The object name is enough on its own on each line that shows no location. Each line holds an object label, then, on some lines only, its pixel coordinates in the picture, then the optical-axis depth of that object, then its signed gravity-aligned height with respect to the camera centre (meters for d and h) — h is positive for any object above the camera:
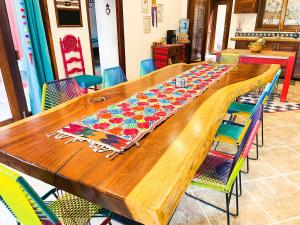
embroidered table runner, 1.13 -0.50
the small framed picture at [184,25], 6.29 +0.20
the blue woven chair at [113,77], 2.41 -0.45
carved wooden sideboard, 5.06 -0.30
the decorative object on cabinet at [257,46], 3.85 -0.23
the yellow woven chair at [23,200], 0.67 -0.52
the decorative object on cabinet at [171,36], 5.71 -0.08
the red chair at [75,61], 3.29 -0.41
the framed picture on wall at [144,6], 4.81 +0.56
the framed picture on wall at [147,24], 4.99 +0.19
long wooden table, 0.79 -0.53
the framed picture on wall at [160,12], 5.35 +0.48
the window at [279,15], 5.33 +0.38
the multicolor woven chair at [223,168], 1.22 -0.86
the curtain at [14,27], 3.12 +0.11
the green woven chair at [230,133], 1.87 -0.83
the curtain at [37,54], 2.93 -0.25
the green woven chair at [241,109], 2.35 -0.80
